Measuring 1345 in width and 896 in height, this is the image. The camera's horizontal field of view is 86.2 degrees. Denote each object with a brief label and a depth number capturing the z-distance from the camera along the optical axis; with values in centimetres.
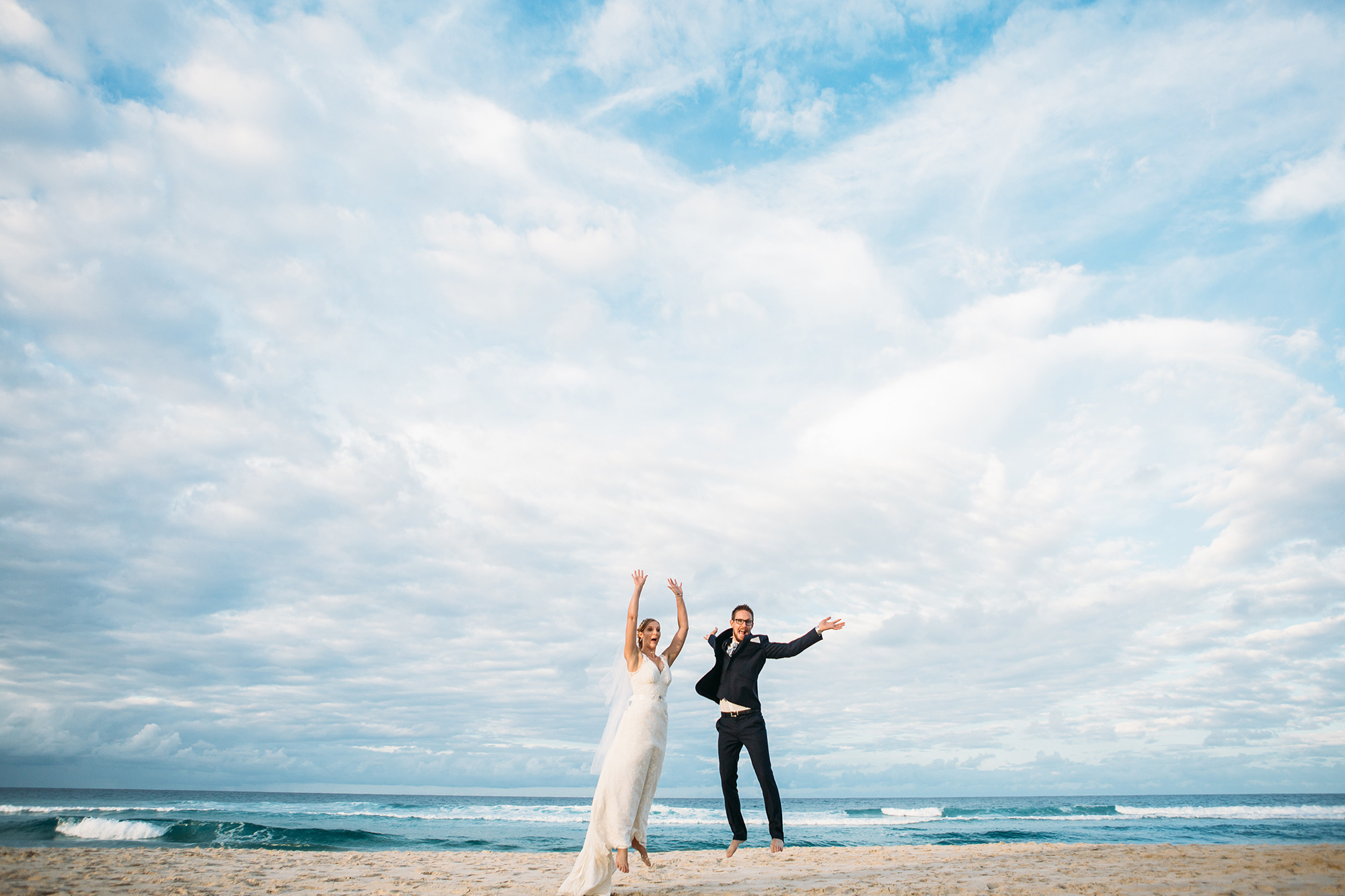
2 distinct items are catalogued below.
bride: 675
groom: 783
